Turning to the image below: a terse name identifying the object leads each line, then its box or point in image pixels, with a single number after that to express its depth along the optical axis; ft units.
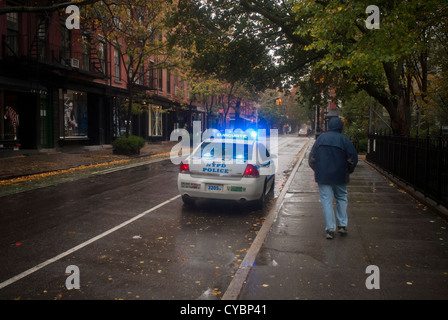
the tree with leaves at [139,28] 69.77
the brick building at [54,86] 63.57
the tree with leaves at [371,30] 32.19
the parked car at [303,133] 260.46
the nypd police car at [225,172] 26.40
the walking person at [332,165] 20.71
